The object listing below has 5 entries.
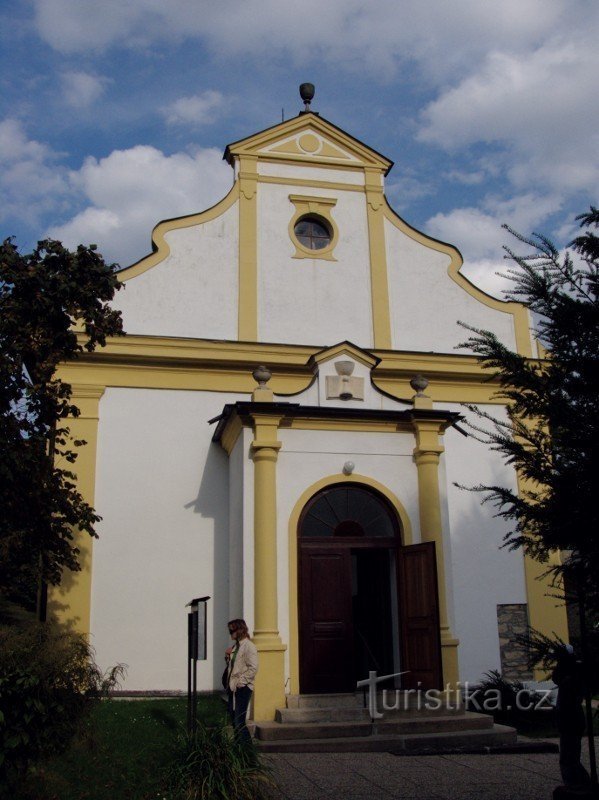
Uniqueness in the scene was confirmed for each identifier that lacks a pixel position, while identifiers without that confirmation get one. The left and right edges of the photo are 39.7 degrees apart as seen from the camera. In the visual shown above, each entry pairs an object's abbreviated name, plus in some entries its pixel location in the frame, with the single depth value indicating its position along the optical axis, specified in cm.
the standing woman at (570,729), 778
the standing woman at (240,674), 1026
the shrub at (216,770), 724
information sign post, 966
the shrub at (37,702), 630
